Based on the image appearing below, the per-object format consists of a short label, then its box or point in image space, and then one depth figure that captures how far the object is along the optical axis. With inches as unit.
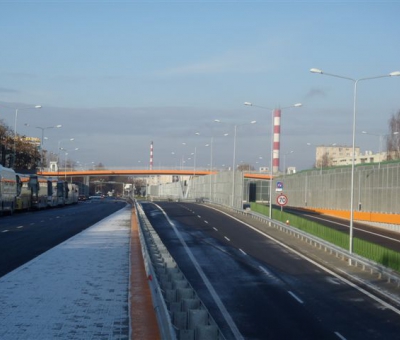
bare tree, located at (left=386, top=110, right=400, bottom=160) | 4023.1
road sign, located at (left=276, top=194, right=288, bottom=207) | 1894.7
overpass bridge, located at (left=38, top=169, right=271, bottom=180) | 5718.5
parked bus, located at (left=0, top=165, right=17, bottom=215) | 2221.9
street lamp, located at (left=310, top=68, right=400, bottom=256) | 1187.4
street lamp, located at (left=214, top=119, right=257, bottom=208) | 2861.7
